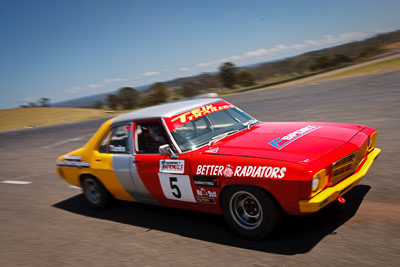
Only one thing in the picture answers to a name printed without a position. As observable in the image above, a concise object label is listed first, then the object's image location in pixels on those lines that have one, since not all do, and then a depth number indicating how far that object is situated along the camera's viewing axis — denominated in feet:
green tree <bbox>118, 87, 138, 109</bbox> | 142.00
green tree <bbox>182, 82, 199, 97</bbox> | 153.79
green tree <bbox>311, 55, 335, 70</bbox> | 153.89
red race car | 10.59
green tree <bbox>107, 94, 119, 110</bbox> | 144.56
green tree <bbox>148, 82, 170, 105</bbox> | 147.11
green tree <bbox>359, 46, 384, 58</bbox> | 147.68
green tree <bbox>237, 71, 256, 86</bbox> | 151.35
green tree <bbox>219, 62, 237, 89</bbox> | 152.35
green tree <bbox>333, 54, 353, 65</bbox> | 152.66
